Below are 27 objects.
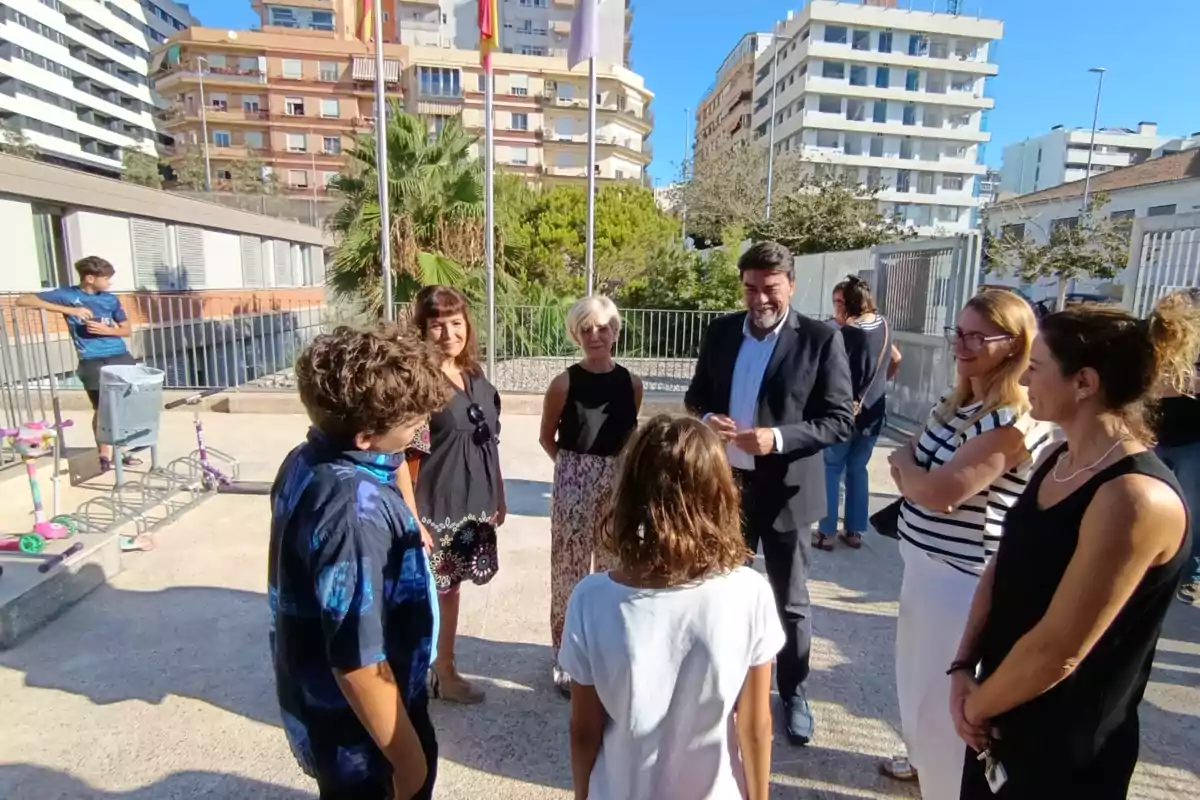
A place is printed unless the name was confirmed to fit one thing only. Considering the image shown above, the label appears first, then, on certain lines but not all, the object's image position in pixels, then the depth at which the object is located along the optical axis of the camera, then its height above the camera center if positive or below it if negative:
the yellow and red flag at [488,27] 7.46 +2.96
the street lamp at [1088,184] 23.13 +5.58
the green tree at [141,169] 42.59 +7.65
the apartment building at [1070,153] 71.25 +16.16
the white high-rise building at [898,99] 58.56 +17.71
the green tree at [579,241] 17.56 +1.49
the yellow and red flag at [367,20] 7.53 +3.04
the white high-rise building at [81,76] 48.38 +17.05
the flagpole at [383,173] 7.32 +1.33
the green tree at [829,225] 17.53 +1.99
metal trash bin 4.81 -0.85
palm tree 10.98 +1.31
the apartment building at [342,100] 52.47 +15.12
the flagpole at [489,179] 7.75 +1.34
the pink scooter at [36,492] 3.69 -1.20
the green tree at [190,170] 45.78 +8.34
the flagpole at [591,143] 7.22 +1.70
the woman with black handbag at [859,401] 4.36 -0.67
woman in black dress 2.57 -0.71
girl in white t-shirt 1.26 -0.64
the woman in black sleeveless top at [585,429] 2.72 -0.55
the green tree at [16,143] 36.49 +8.12
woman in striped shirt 1.78 -0.52
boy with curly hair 1.27 -0.55
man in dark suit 2.47 -0.45
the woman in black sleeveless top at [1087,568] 1.18 -0.49
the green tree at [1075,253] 21.70 +1.63
